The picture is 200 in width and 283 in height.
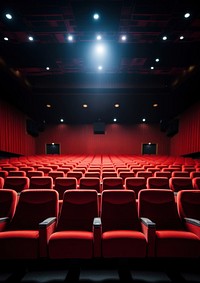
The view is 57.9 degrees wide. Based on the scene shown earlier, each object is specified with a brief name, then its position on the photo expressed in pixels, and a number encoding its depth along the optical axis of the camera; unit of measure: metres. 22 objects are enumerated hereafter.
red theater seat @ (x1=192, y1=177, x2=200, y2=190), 2.78
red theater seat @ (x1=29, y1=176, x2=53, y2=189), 2.76
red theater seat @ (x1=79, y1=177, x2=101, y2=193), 2.86
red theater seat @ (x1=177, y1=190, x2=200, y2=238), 1.81
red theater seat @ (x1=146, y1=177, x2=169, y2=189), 2.72
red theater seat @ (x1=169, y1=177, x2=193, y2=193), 2.81
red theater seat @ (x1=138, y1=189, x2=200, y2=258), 1.40
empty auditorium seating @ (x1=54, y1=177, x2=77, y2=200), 2.83
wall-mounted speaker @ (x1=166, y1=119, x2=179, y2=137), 11.23
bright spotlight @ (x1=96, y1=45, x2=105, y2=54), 6.05
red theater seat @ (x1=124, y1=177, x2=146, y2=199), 2.86
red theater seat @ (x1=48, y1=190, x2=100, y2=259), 1.39
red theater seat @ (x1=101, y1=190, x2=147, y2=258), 1.40
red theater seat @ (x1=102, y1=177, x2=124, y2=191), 2.83
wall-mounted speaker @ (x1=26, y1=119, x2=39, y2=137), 11.17
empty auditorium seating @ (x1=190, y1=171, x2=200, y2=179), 3.40
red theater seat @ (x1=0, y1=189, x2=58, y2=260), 1.40
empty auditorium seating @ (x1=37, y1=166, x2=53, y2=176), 4.12
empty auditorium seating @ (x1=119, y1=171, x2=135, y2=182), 3.52
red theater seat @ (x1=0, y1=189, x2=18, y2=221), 1.79
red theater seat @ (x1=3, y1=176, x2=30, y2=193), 2.83
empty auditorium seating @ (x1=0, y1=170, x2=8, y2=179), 3.50
